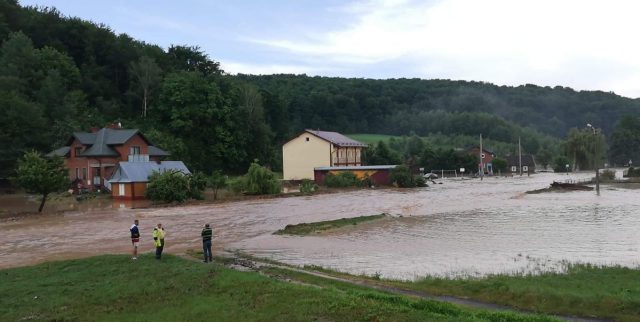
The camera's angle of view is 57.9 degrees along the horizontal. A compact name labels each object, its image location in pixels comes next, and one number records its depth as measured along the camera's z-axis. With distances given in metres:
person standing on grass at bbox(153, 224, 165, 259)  20.56
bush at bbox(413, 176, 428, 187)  75.31
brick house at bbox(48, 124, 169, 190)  61.72
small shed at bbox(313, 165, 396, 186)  75.94
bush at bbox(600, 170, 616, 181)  75.62
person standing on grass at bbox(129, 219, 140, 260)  21.25
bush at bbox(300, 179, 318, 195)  62.81
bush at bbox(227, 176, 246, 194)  59.06
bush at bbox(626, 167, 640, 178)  80.44
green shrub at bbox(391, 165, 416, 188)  74.50
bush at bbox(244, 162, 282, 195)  58.78
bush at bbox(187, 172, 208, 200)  53.09
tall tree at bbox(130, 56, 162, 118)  94.62
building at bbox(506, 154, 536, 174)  128.50
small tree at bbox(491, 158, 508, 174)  122.75
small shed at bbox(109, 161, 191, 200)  54.00
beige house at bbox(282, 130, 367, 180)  83.88
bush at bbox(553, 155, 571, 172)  126.20
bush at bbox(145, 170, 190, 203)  50.56
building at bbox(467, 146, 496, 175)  121.38
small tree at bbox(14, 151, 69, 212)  42.44
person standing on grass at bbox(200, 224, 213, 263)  20.72
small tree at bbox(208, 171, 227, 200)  56.94
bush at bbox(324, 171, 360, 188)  72.25
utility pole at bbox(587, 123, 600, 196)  54.39
